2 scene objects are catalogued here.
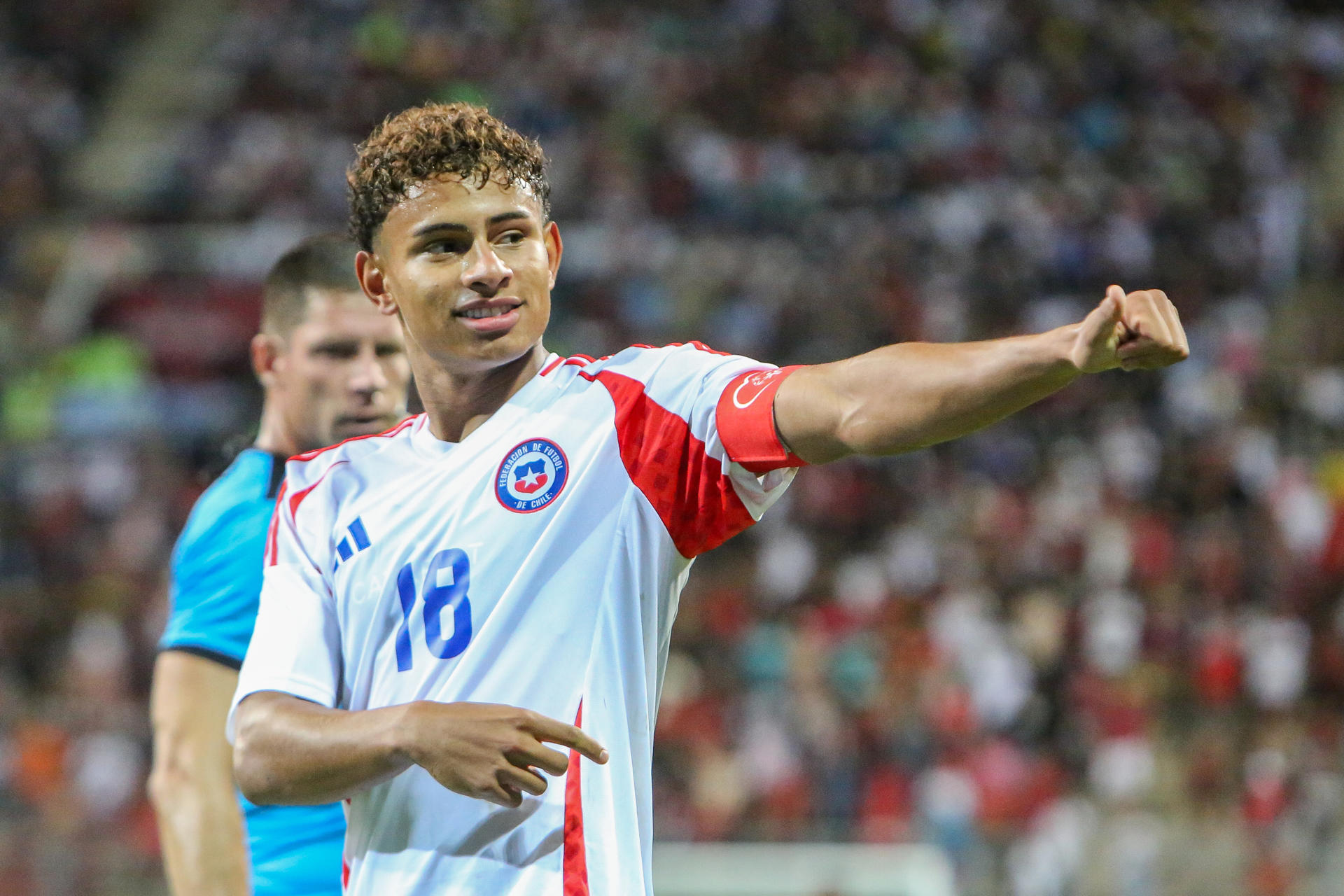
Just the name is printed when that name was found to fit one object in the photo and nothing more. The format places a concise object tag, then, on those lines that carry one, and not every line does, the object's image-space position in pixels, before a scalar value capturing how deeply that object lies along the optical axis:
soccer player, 4.52
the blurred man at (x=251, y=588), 6.67
